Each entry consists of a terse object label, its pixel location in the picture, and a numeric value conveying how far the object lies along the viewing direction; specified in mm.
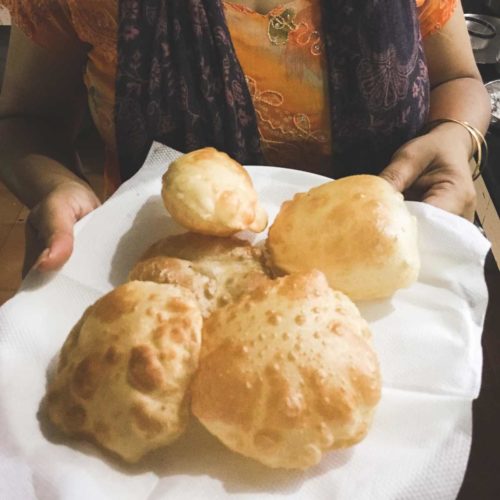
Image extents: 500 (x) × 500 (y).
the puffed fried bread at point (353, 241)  677
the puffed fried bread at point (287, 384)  536
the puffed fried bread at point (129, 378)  551
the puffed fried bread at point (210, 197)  710
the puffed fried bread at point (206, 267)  675
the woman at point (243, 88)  877
